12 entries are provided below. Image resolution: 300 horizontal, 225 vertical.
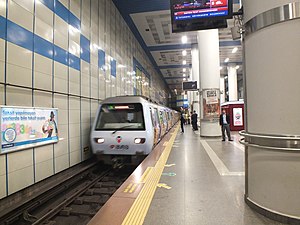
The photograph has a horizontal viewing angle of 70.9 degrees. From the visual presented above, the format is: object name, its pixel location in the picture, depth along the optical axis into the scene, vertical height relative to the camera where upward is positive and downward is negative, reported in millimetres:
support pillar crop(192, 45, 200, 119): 18562 +4857
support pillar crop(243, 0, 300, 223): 2219 +96
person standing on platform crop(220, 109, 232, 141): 8969 -267
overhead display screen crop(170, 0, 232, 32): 5070 +2604
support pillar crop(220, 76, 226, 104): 32312 +4710
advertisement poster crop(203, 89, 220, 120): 10688 +665
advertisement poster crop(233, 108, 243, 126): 13141 +11
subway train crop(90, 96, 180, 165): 5957 -370
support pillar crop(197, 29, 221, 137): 10641 +1754
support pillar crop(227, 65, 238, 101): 26219 +4569
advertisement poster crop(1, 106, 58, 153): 3809 -166
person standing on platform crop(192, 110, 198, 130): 15700 -284
